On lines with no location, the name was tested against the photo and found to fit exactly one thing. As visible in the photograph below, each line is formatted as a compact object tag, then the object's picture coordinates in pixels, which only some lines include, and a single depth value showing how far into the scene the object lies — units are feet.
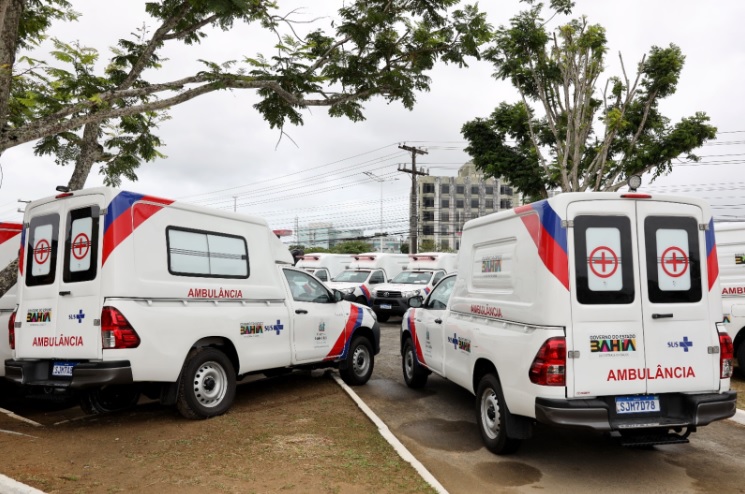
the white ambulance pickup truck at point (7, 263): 22.00
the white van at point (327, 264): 74.02
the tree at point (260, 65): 21.09
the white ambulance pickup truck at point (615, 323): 14.47
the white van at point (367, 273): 63.05
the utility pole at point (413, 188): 122.72
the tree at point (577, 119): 48.55
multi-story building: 286.87
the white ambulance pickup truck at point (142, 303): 17.78
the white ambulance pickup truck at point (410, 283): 58.34
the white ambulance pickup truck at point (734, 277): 27.99
